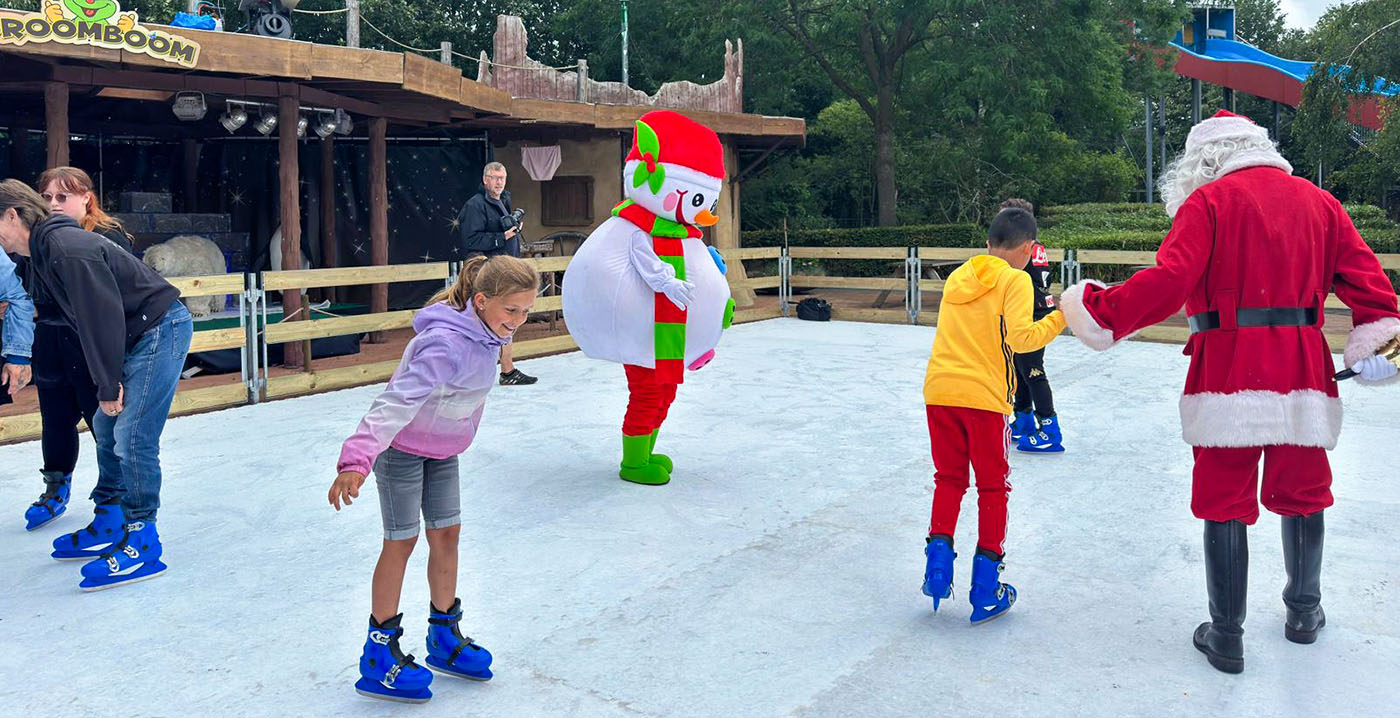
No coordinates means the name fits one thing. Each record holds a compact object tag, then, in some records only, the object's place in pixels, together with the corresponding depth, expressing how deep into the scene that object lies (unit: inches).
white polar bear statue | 444.1
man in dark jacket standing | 355.3
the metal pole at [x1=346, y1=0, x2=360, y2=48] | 426.9
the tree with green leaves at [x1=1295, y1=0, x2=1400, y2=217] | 661.9
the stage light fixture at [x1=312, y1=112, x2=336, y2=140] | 448.5
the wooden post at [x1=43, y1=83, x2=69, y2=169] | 356.2
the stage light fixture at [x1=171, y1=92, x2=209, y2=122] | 398.6
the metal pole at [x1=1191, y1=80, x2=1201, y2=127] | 1213.8
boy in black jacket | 264.5
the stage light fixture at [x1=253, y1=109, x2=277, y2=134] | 429.1
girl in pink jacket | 130.4
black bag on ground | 563.8
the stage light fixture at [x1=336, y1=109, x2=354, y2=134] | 450.4
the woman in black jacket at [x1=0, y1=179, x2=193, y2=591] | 166.6
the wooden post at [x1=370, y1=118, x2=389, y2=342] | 464.8
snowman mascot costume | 239.3
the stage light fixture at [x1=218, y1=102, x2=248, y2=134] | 419.5
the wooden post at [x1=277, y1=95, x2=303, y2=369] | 402.9
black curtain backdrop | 557.9
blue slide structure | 1187.9
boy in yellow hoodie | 157.4
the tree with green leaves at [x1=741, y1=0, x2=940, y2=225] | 745.6
